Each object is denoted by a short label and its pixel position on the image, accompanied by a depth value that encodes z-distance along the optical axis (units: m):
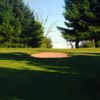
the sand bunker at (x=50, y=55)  25.61
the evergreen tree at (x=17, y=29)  62.88
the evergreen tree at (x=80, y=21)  59.16
